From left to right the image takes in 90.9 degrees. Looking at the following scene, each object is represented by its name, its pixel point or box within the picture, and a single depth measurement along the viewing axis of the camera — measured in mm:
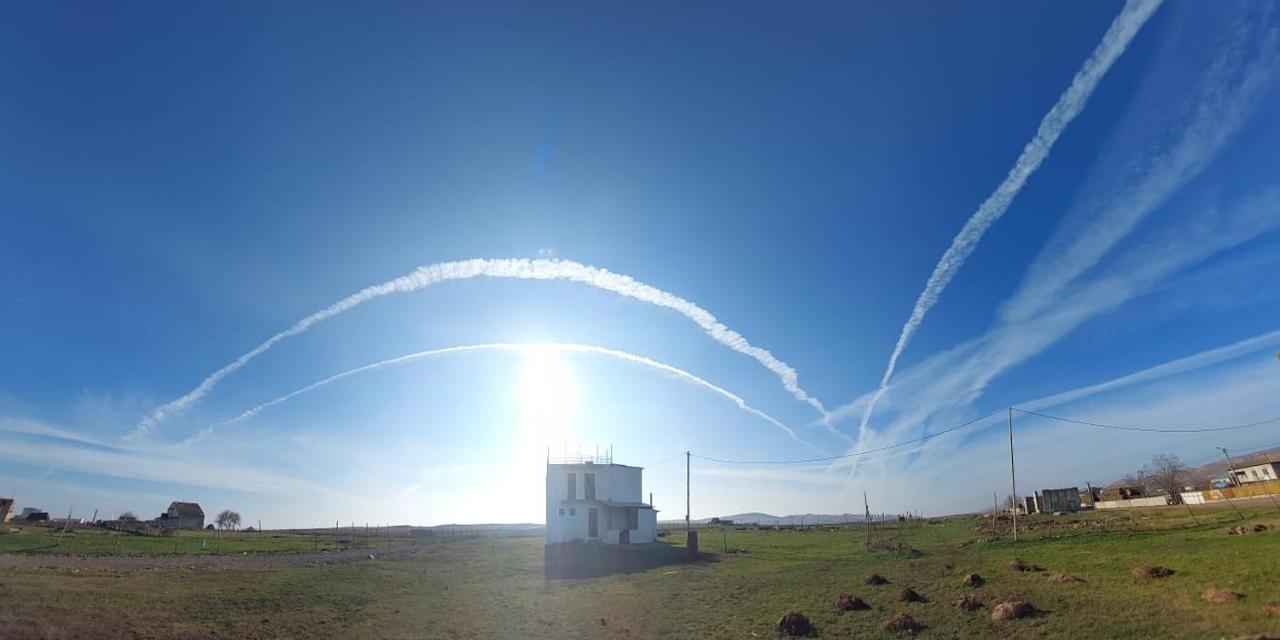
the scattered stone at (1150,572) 25906
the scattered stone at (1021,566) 32406
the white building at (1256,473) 77938
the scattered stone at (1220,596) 20453
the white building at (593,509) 71938
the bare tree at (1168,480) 89412
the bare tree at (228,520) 186750
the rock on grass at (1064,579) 27612
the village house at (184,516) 137062
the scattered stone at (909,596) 28031
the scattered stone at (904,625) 23156
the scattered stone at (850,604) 27578
